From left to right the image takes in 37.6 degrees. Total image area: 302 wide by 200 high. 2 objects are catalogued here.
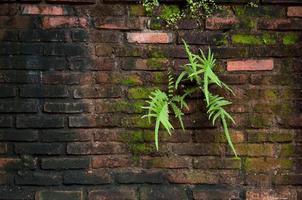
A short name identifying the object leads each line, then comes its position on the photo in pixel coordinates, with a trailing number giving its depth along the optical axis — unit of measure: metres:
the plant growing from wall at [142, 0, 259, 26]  2.43
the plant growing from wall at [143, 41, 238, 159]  2.29
